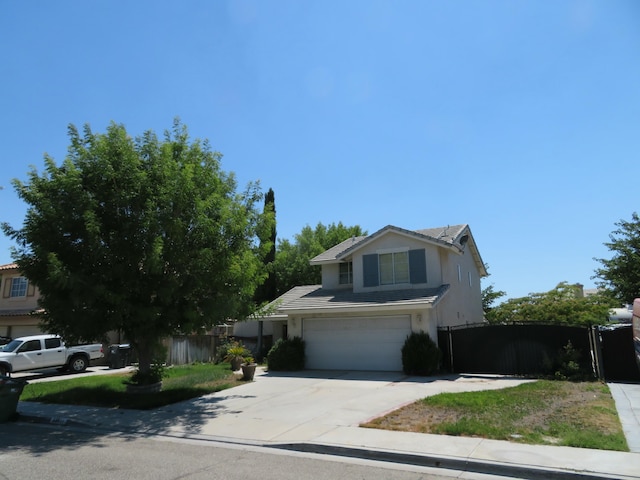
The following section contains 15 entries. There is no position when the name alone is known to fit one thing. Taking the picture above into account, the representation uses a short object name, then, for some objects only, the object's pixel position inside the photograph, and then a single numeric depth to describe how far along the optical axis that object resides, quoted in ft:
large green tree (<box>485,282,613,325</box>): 97.76
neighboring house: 86.69
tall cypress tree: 117.70
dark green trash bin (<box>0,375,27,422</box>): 35.42
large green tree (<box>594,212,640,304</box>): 100.73
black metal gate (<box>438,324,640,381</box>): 49.85
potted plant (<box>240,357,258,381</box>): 56.03
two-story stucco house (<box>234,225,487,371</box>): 62.85
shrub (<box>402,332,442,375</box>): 57.98
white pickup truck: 63.41
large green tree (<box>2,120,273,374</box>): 37.48
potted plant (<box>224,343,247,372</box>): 65.26
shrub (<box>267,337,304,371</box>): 66.74
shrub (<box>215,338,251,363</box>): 69.38
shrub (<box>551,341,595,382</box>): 50.19
